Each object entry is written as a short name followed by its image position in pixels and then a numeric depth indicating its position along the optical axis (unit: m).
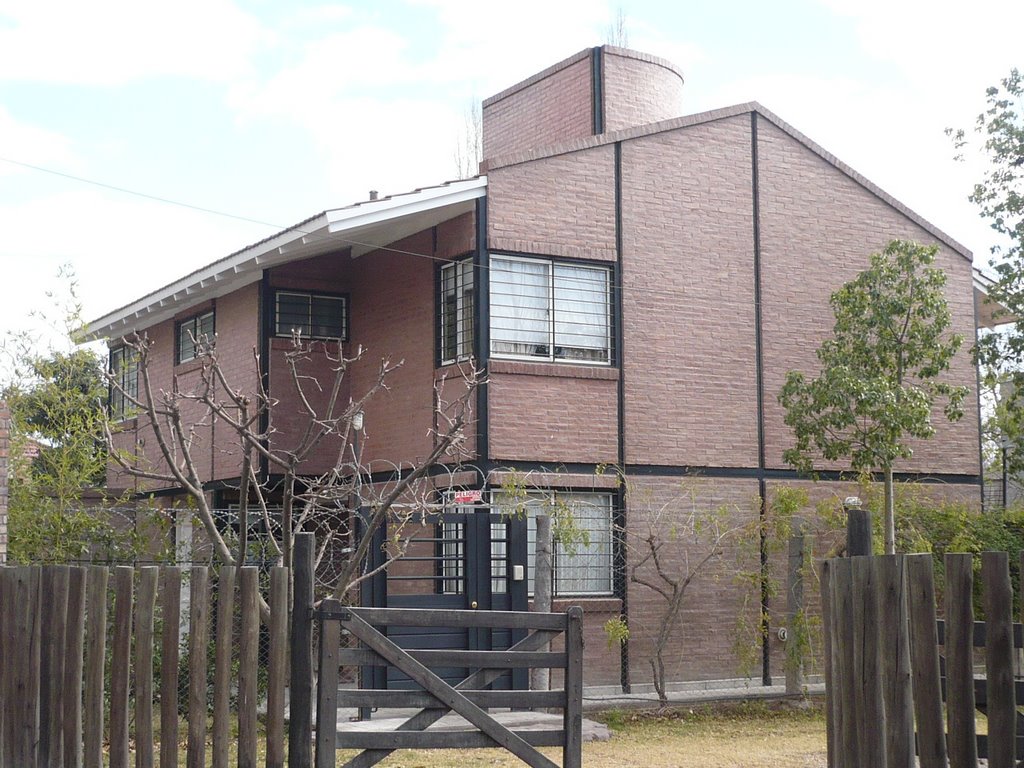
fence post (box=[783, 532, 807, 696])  16.05
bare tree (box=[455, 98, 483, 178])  43.61
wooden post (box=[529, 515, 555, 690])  14.09
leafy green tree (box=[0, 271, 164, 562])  13.21
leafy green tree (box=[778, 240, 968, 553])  16.25
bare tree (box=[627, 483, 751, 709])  16.95
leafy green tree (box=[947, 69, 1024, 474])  19.31
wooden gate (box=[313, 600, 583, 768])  7.51
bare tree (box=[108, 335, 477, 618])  8.21
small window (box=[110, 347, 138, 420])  24.36
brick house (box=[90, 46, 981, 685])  16.72
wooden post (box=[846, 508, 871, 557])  7.08
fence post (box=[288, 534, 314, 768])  7.33
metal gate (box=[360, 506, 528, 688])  13.16
